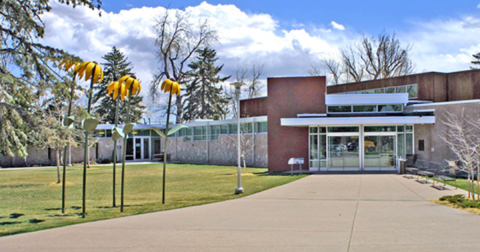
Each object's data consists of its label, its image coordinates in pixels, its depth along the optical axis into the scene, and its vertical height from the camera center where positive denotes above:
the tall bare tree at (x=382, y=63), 53.81 +11.05
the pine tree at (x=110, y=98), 56.25 +7.10
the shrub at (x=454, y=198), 12.01 -1.39
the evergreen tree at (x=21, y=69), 11.01 +2.10
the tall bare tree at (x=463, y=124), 21.92 +1.37
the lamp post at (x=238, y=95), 16.00 +2.08
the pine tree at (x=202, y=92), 58.47 +7.81
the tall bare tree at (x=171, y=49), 52.78 +12.33
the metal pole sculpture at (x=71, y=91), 11.52 +1.55
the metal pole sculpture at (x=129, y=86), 12.75 +1.90
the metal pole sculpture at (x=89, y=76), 11.35 +1.94
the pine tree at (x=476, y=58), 49.08 +10.58
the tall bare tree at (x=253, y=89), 61.21 +8.60
